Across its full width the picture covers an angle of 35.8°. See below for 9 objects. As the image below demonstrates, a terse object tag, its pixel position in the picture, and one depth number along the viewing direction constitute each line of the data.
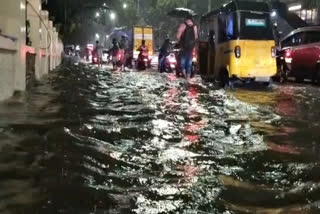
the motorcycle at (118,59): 27.61
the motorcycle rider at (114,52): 27.35
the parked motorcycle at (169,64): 23.27
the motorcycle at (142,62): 25.95
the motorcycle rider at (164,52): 22.98
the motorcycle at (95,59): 34.39
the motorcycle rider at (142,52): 25.75
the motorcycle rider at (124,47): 28.84
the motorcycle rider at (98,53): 33.89
